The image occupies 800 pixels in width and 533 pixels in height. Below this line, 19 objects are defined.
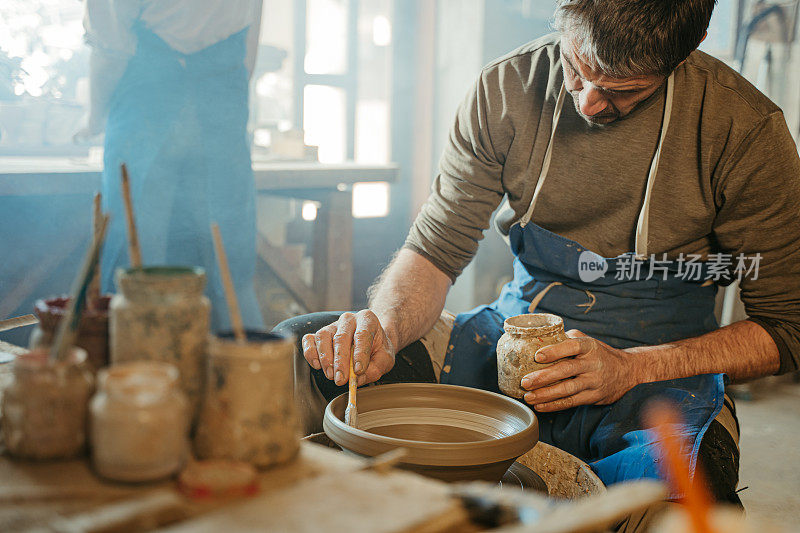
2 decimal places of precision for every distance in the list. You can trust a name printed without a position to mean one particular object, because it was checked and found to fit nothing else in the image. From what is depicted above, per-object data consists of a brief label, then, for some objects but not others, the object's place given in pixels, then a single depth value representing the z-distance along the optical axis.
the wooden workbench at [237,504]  0.59
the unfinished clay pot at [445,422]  1.07
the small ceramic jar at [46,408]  0.67
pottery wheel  1.27
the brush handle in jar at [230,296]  0.71
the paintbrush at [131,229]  0.80
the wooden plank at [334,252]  3.51
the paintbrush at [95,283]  0.82
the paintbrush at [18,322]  1.30
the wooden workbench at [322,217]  3.09
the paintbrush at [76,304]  0.71
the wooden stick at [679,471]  0.54
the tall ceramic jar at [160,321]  0.71
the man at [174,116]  2.33
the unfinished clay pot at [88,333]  0.80
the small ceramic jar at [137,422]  0.63
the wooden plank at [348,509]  0.59
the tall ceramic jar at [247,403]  0.68
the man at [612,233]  1.39
